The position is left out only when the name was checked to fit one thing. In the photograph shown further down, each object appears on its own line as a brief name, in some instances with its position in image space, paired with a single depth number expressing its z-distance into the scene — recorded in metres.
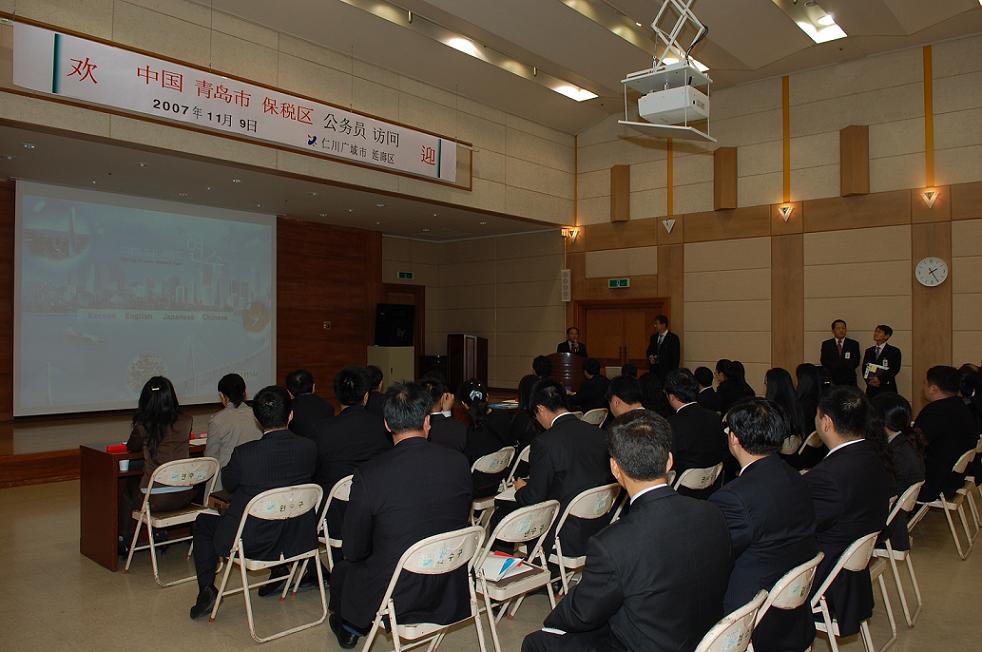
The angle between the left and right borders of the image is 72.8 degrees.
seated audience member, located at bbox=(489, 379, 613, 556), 3.15
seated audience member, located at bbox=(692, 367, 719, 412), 5.72
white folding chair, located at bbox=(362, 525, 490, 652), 2.35
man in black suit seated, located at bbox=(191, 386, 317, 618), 3.17
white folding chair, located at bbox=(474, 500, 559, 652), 2.68
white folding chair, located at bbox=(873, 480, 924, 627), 3.24
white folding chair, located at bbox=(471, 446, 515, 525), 3.99
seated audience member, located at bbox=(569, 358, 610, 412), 6.23
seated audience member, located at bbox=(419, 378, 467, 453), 3.92
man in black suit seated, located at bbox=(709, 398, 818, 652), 2.19
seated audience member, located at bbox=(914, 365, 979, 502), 4.24
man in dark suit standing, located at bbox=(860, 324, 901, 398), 8.19
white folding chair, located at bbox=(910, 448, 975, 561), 4.22
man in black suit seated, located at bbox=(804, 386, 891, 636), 2.62
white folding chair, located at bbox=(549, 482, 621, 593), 3.00
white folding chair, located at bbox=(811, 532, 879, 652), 2.51
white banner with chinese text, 5.59
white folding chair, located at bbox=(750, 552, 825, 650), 2.03
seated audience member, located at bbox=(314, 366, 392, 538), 3.65
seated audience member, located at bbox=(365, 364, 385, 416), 4.17
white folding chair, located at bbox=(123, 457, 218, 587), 3.64
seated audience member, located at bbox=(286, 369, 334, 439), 4.28
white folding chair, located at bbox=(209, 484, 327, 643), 3.03
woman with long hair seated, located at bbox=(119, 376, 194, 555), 3.93
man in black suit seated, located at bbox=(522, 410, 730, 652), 1.73
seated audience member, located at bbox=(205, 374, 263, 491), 4.22
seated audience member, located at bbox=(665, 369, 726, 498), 3.87
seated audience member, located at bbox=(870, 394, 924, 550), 3.38
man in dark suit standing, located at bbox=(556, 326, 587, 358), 10.48
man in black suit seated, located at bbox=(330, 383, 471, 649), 2.45
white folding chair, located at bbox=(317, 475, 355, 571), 3.30
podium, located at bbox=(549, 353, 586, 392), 9.51
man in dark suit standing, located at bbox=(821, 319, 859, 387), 8.75
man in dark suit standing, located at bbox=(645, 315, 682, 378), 10.14
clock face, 8.38
